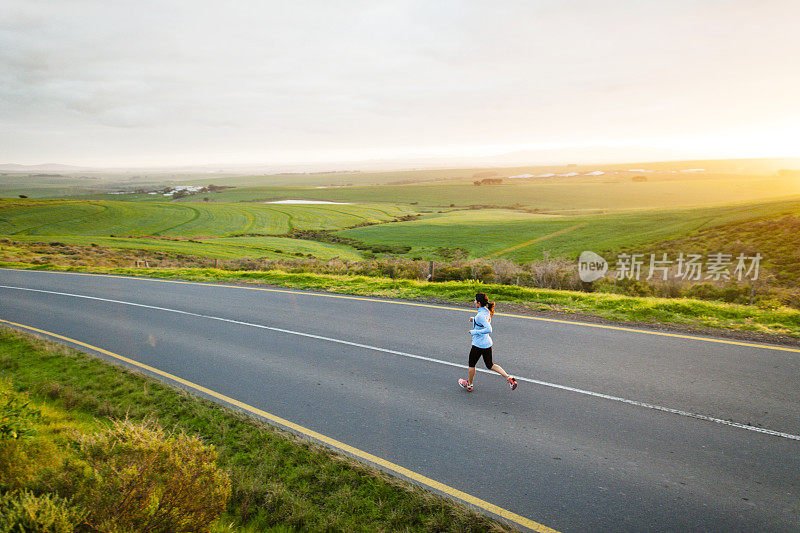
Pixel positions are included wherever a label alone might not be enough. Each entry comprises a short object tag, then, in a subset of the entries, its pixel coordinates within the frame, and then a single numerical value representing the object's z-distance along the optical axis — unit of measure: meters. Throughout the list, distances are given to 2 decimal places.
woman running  7.40
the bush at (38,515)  2.91
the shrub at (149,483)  3.31
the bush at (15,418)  4.31
